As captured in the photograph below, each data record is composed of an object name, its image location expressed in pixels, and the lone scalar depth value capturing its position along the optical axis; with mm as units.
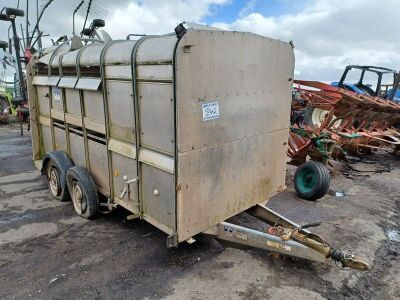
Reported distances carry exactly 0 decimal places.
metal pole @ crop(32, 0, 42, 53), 10867
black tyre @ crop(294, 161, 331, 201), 5125
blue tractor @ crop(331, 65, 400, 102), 9062
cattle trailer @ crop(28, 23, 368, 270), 2807
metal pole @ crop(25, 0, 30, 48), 11508
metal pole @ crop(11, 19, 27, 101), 10195
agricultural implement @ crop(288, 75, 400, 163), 5938
